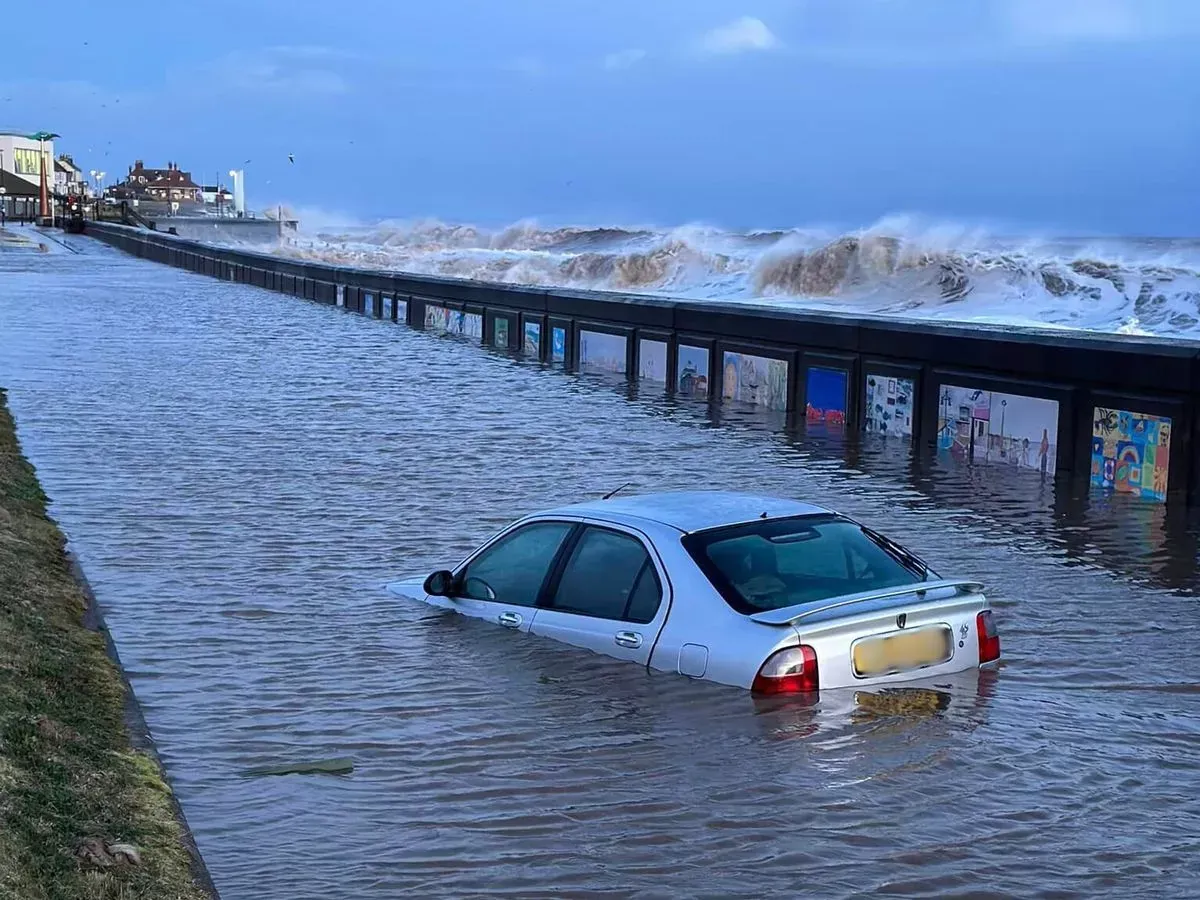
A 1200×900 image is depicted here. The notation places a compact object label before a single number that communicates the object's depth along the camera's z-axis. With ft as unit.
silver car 24.70
